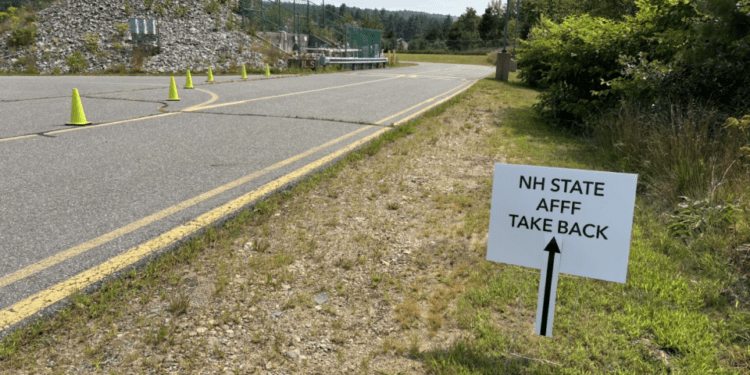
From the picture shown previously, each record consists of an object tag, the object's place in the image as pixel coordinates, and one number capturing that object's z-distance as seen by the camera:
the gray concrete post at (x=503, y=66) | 22.22
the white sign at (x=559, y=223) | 2.45
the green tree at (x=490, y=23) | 101.69
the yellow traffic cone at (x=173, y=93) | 11.07
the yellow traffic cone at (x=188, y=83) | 14.29
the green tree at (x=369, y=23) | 107.44
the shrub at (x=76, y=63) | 21.66
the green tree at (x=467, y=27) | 105.06
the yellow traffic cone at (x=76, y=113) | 7.79
